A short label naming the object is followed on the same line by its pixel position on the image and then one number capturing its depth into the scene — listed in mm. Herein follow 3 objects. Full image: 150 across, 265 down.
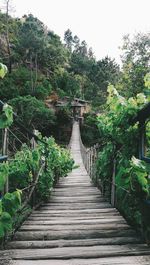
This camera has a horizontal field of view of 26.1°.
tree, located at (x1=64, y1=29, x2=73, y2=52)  73494
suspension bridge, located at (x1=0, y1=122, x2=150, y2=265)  2324
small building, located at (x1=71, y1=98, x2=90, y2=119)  39150
